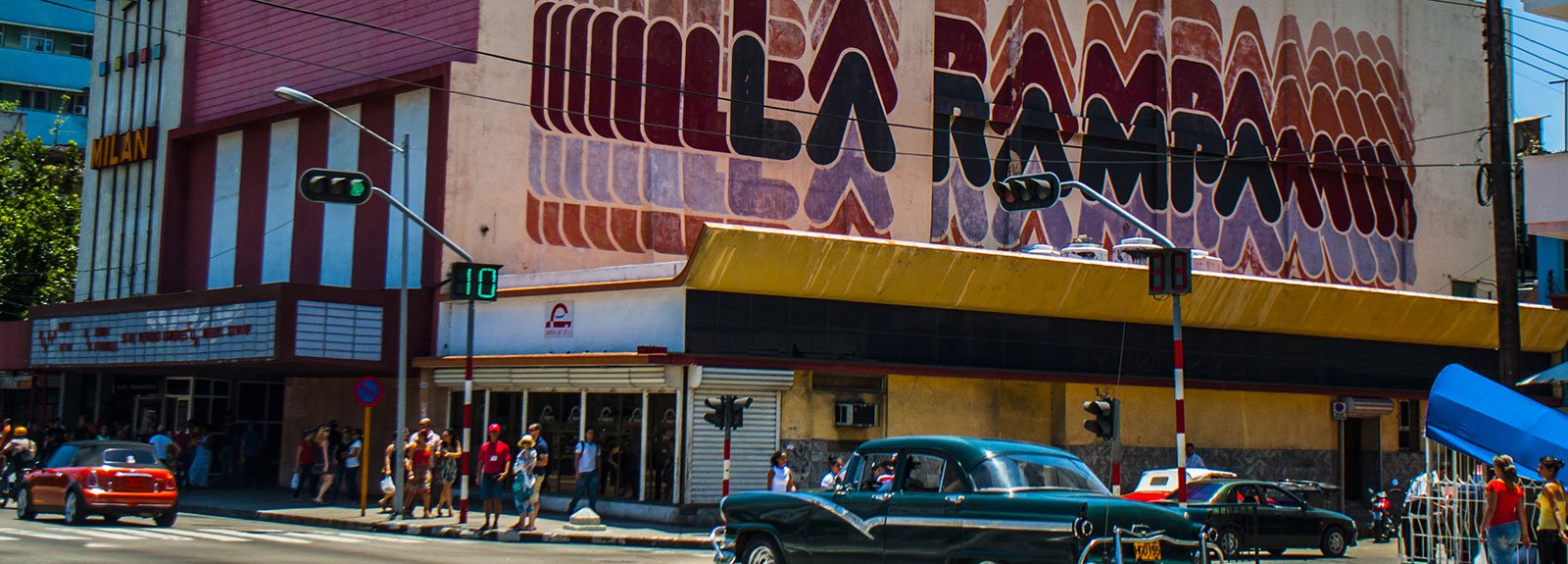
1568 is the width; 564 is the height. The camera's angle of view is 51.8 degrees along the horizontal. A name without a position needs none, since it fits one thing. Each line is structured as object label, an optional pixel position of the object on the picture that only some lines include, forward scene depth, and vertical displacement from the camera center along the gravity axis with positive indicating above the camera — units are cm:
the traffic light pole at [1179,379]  2339 +70
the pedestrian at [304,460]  3366 -119
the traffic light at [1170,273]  2411 +230
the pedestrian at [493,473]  2647 -106
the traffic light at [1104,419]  2525 +8
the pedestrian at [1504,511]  1741 -82
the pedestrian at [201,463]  3756 -148
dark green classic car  1362 -87
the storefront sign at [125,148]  4325 +681
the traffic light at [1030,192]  2381 +342
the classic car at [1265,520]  2492 -146
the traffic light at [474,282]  2758 +215
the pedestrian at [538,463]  2652 -90
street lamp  2905 +76
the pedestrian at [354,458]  3325 -112
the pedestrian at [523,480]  2619 -115
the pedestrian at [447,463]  2911 -102
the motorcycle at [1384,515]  3067 -159
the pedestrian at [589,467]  2870 -101
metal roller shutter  2895 -63
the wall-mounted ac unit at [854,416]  3061 +4
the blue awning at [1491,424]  1861 +13
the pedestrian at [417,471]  2925 -118
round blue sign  2959 +23
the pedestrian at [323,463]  3272 -123
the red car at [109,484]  2584 -139
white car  2669 -96
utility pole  2620 +386
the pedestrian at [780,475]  2692 -99
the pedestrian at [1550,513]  1731 -82
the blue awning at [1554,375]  2394 +92
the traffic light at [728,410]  2672 +6
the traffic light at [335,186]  2506 +340
